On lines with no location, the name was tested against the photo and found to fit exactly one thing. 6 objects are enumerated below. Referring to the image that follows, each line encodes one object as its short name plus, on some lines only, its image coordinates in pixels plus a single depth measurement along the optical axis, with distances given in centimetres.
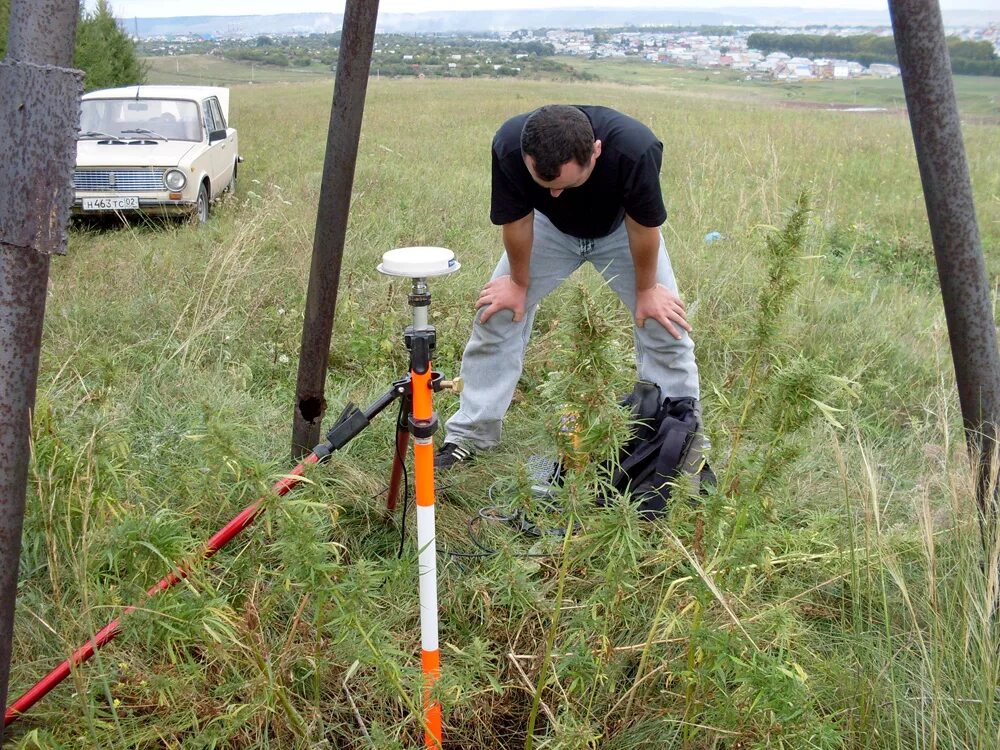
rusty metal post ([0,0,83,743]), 166
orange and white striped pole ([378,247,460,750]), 194
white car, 804
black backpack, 306
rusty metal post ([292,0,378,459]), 253
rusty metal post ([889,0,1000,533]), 212
